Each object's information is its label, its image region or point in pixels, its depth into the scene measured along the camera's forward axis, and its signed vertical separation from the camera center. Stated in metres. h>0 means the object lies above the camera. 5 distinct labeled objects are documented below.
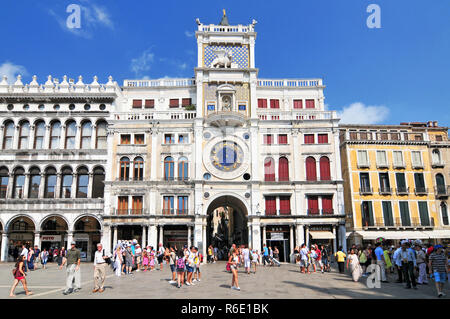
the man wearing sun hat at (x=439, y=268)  14.33 -1.49
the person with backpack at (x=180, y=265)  16.67 -1.35
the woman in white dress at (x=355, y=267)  19.27 -1.85
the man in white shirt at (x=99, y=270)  15.48 -1.40
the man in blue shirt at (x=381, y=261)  19.47 -1.59
